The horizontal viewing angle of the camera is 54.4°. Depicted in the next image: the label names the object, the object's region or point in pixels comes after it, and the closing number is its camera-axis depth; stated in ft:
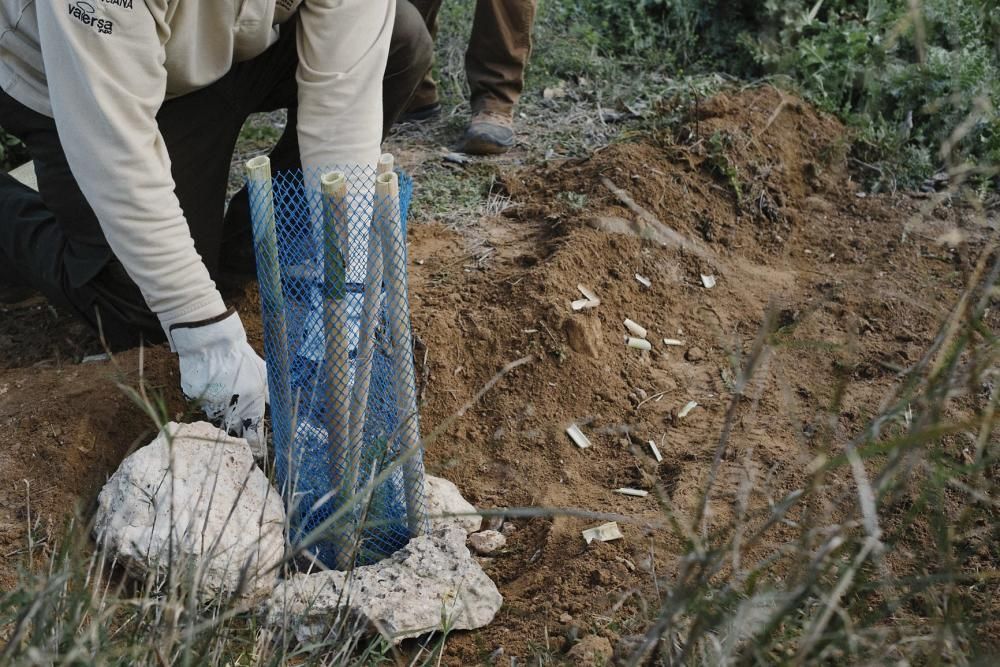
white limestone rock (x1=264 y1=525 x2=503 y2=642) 6.34
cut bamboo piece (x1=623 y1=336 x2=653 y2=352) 9.50
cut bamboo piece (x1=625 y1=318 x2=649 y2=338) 9.66
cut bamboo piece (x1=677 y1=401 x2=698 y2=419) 8.82
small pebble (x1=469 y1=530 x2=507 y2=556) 7.54
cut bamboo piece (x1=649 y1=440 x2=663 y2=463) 8.33
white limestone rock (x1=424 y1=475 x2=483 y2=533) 7.43
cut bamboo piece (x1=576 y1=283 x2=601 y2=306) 9.65
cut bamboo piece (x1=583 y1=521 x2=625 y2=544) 7.35
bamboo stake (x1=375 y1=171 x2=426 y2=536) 6.04
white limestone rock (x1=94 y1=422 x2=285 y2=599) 6.46
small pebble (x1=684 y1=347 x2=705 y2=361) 9.55
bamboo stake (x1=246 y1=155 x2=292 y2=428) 6.35
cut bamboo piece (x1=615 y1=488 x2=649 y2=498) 7.86
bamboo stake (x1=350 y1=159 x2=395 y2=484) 6.22
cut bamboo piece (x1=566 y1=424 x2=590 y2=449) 8.53
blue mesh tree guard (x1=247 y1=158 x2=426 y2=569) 6.30
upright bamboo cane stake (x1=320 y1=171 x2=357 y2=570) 6.14
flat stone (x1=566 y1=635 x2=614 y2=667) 6.00
